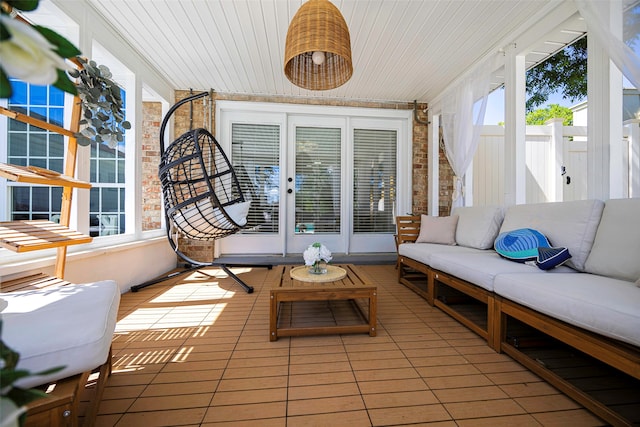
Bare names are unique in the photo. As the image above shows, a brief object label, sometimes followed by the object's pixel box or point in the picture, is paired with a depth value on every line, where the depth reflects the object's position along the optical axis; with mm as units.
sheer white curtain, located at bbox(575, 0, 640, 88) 1569
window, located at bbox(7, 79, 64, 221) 2127
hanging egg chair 2373
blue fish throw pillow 1628
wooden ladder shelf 1178
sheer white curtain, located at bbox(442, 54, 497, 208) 2869
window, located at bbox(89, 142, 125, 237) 3006
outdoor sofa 1029
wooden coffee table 1653
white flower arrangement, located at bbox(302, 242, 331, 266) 1947
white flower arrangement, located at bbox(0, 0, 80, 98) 288
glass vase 1991
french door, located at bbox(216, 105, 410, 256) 3928
